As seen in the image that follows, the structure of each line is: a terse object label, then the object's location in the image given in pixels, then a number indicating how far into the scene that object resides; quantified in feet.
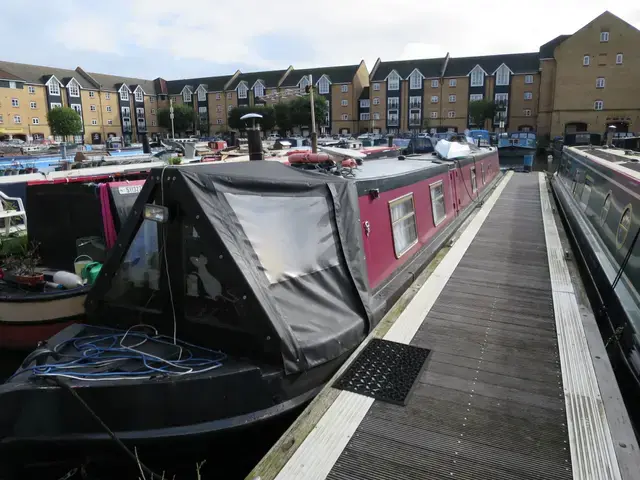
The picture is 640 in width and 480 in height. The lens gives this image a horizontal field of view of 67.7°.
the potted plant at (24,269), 17.16
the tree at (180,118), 209.36
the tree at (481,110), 173.27
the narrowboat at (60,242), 16.37
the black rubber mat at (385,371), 11.55
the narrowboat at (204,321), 9.98
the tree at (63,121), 169.58
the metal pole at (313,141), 21.92
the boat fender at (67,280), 17.02
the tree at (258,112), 194.29
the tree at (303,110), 180.75
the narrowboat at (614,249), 12.64
